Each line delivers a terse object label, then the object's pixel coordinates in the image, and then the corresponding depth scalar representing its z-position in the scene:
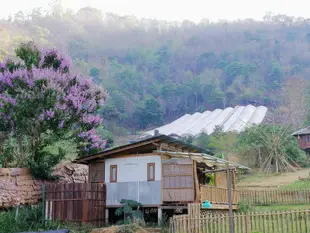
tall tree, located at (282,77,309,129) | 77.29
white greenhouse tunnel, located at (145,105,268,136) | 80.25
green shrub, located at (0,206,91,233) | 17.98
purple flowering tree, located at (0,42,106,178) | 21.50
